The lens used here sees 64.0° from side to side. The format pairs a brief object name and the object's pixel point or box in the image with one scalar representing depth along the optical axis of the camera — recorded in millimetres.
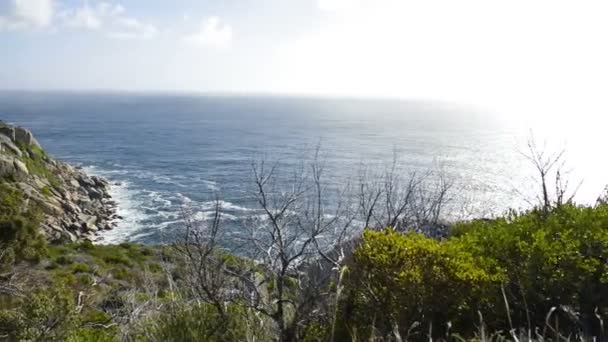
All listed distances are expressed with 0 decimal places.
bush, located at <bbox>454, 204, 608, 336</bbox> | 5766
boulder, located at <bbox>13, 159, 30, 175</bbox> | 44675
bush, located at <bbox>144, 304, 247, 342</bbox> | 5941
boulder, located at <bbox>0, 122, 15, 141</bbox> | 53525
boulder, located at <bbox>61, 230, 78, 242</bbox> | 37938
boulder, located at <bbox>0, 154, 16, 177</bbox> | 43028
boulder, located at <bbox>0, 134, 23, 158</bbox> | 49188
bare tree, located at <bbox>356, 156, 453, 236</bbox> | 14513
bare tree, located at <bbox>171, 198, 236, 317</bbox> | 7978
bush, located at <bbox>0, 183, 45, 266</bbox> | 21719
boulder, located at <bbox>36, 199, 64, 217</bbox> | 40297
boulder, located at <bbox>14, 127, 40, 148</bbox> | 53931
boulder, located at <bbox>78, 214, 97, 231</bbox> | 42188
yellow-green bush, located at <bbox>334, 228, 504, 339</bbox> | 5848
